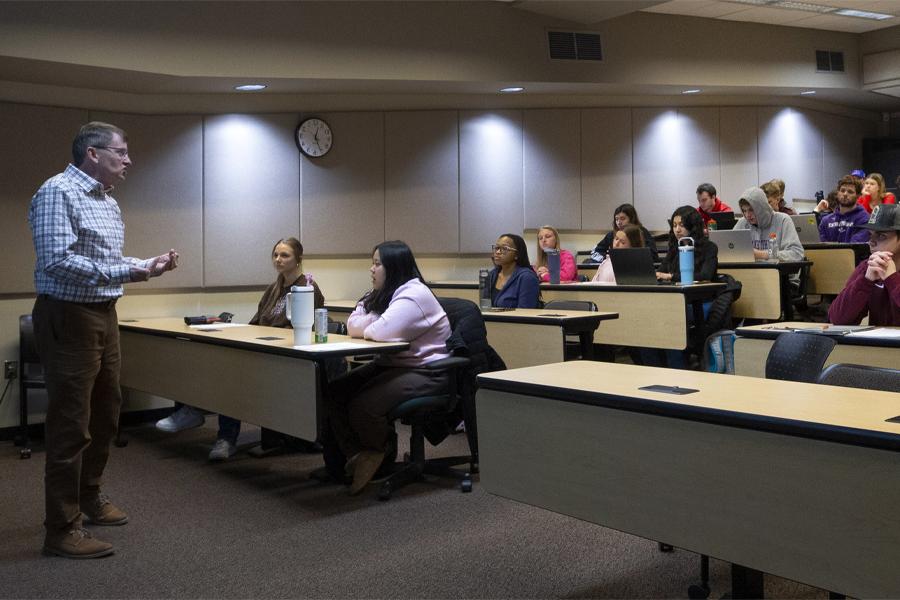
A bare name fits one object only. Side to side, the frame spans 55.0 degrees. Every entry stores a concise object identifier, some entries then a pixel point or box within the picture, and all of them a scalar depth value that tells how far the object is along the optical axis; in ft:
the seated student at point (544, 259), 23.31
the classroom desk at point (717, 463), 6.03
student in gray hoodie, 23.02
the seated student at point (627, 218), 24.82
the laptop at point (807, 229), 25.50
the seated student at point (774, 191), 27.22
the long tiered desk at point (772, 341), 10.67
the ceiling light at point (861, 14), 28.30
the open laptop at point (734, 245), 22.22
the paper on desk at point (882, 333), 10.71
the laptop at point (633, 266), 19.99
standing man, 10.47
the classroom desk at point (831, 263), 23.35
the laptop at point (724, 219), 26.09
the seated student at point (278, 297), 16.57
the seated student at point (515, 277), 18.56
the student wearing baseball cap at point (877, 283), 11.79
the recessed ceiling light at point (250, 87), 21.06
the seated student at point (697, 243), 20.75
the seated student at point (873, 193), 26.37
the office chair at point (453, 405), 13.30
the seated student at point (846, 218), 24.82
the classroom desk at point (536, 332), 15.93
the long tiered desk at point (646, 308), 18.95
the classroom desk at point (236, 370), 12.67
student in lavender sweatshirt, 13.30
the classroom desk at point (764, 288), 21.17
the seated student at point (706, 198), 26.78
